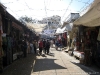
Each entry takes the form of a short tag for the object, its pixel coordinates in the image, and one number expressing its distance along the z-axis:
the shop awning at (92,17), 6.17
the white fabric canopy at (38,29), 21.26
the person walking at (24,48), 12.26
